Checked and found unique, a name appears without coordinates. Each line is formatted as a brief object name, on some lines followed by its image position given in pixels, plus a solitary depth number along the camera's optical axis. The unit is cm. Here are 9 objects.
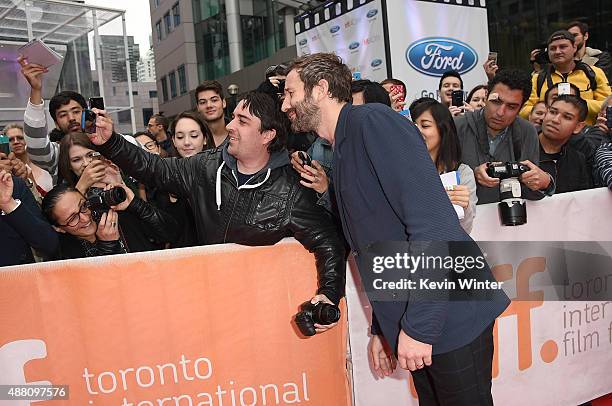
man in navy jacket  153
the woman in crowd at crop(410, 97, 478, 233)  268
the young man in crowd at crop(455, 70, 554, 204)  315
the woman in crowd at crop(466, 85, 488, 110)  481
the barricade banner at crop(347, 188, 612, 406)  268
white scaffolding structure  766
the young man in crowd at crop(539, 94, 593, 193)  358
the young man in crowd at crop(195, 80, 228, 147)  422
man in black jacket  239
